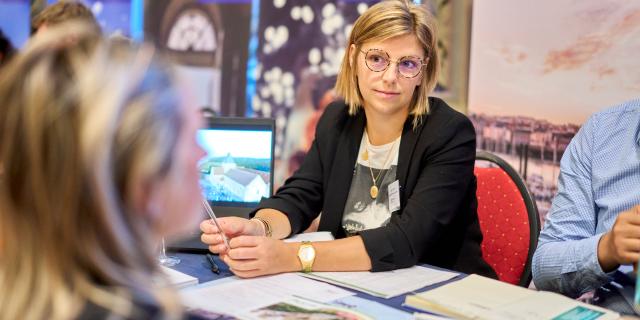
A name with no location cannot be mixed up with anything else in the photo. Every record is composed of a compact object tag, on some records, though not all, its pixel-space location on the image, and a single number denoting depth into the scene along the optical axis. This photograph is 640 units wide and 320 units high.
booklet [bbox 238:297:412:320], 1.20
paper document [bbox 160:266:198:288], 1.42
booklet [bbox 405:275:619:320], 1.24
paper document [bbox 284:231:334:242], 1.77
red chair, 2.03
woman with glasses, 1.72
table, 1.33
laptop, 1.98
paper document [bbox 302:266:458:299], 1.42
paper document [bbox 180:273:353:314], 1.27
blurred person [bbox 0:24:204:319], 0.68
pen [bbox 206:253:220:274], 1.57
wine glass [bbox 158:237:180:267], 1.61
